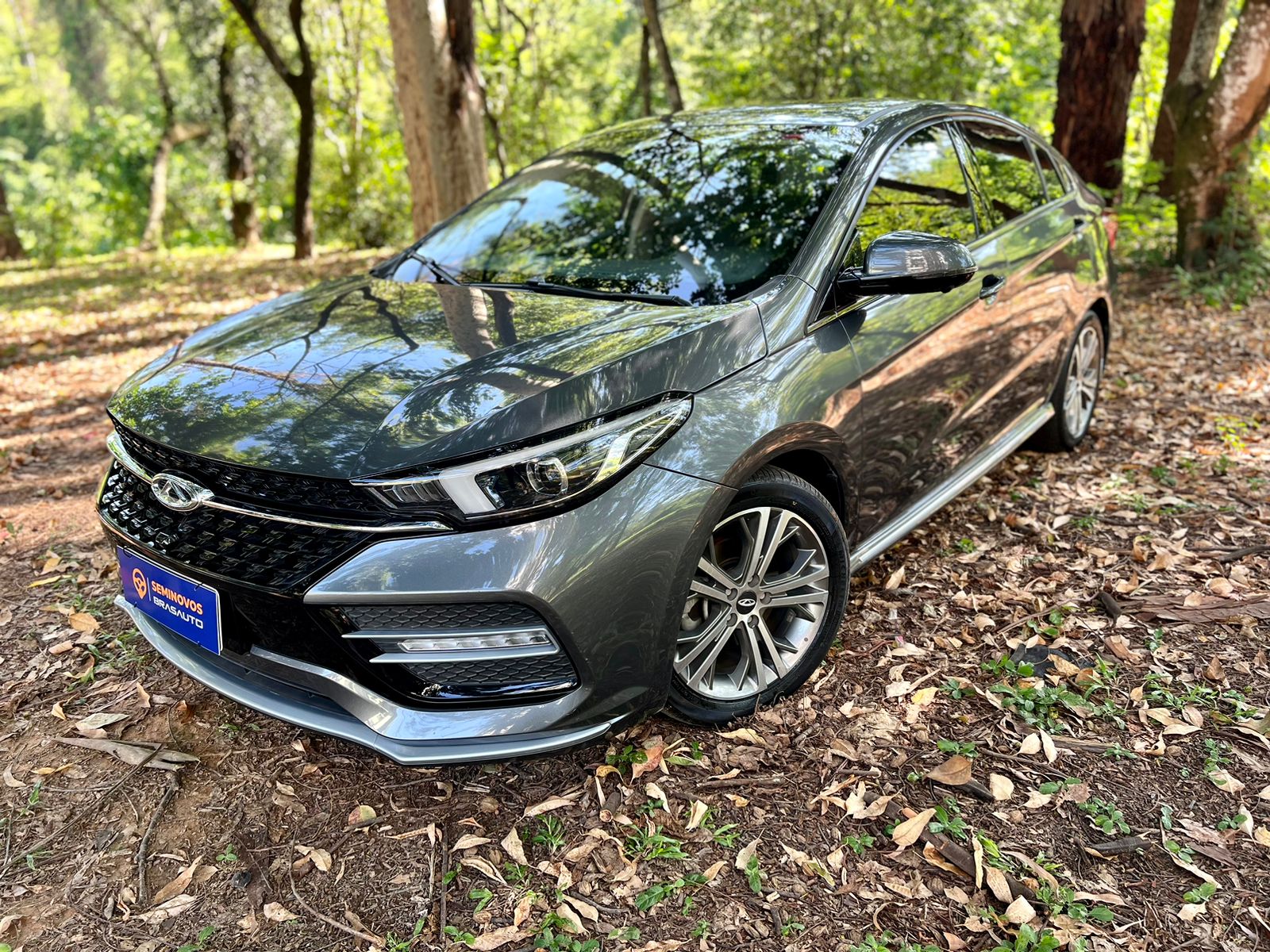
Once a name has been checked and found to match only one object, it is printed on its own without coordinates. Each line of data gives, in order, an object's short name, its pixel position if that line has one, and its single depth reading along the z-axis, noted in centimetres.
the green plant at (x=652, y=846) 239
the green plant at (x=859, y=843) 240
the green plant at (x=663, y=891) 225
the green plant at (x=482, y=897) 226
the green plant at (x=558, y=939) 214
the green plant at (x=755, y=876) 228
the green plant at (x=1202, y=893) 221
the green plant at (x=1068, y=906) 217
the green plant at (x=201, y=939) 216
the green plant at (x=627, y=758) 267
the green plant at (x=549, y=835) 243
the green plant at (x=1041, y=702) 285
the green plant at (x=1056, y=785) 255
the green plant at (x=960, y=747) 270
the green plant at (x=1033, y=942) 208
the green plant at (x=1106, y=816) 242
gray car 210
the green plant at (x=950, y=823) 243
